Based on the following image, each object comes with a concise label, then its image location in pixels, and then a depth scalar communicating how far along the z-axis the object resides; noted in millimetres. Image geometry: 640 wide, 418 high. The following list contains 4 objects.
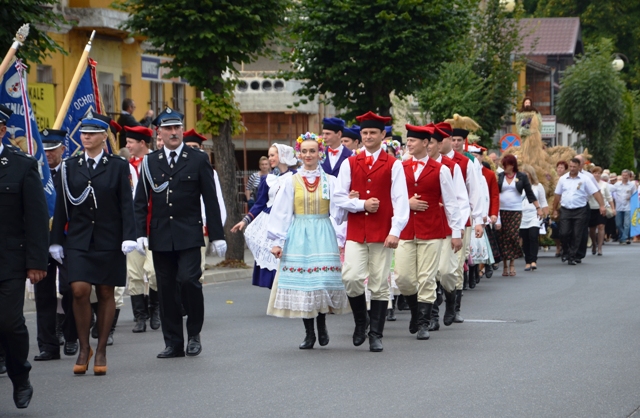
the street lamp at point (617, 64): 58672
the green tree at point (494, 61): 42219
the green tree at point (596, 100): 59031
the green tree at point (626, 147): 65125
